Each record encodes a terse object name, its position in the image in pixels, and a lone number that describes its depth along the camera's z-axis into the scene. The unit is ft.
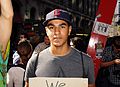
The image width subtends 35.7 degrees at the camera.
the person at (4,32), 4.09
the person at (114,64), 9.72
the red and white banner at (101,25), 10.54
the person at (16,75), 7.09
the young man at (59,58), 4.80
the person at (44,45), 10.75
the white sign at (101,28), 10.66
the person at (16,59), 10.36
